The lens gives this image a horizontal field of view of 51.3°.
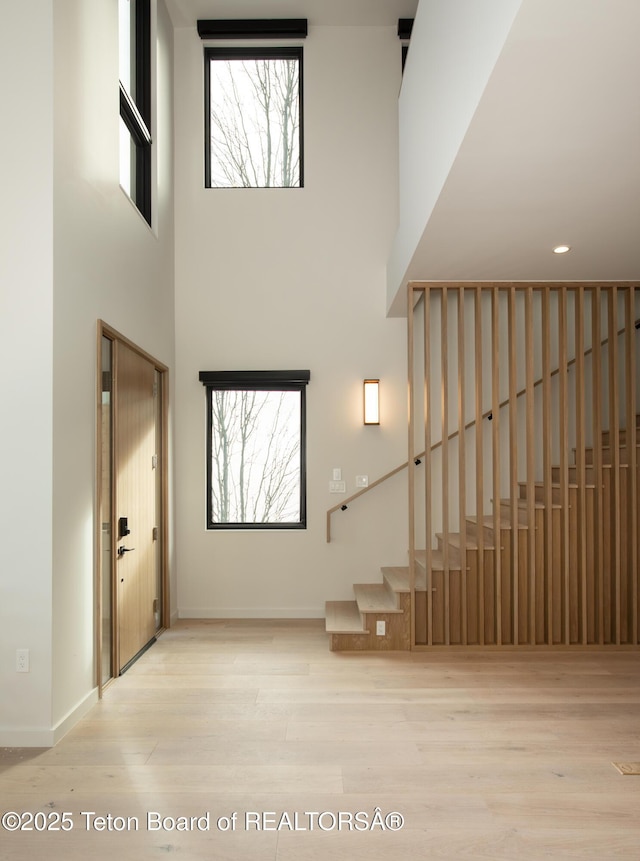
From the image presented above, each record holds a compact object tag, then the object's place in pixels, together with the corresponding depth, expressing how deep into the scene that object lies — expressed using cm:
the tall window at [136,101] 485
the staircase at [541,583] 495
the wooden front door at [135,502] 443
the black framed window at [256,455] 605
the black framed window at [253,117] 620
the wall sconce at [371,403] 593
